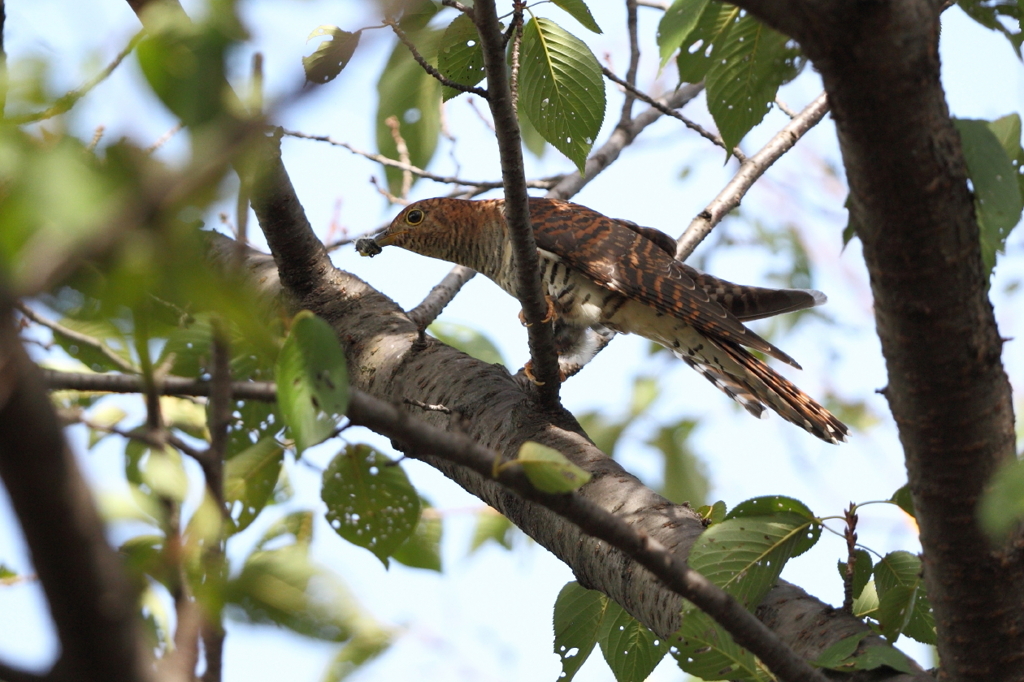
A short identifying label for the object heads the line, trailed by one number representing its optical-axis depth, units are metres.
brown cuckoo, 8.83
